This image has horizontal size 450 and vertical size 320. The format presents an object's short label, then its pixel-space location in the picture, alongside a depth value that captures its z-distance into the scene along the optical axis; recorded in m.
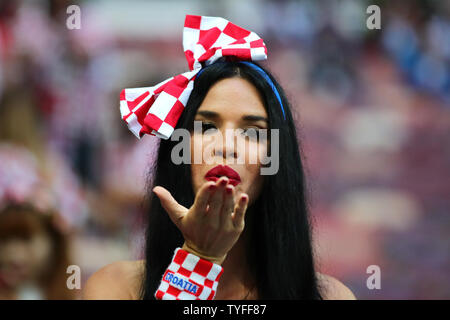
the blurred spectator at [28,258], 7.59
